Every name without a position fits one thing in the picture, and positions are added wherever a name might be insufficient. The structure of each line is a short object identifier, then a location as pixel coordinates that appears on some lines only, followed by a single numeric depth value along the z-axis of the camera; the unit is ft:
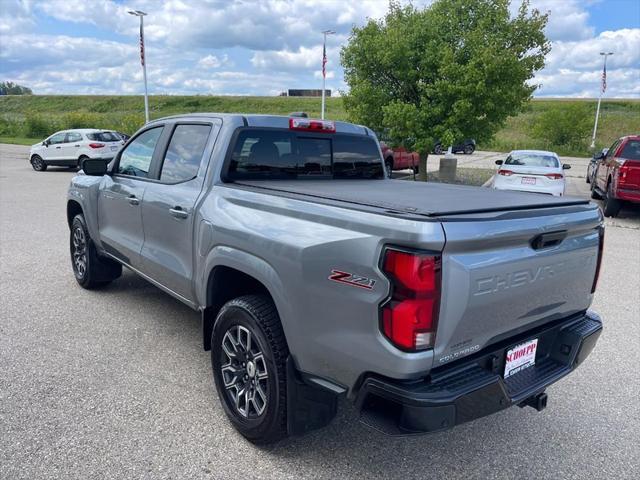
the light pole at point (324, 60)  86.58
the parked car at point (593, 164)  44.07
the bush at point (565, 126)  115.14
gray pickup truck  6.82
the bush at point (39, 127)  125.70
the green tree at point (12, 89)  401.10
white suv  60.95
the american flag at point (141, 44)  83.10
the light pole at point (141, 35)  82.69
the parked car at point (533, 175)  36.42
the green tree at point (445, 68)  39.73
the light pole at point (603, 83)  112.16
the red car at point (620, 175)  32.04
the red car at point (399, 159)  59.08
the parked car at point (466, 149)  102.12
